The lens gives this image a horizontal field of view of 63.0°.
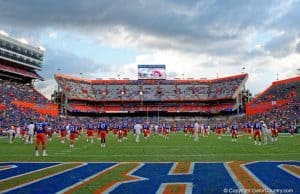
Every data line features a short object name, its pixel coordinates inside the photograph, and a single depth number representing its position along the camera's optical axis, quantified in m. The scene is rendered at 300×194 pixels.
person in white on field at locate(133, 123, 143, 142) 20.21
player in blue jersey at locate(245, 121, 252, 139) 28.50
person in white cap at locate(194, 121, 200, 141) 20.57
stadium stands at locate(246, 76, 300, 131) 36.87
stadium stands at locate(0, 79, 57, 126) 33.00
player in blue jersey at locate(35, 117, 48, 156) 11.45
